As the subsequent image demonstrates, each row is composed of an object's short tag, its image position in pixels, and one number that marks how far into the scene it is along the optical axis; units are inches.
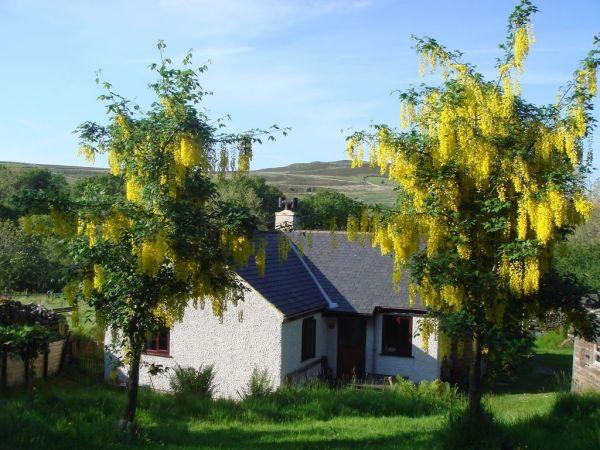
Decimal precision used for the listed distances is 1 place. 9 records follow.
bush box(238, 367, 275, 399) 572.4
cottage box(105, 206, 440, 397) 672.4
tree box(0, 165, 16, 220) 2041.1
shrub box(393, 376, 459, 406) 563.5
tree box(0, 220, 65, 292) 1211.9
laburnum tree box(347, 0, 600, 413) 346.6
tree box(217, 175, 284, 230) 2206.3
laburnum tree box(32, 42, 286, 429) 372.5
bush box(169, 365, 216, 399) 607.8
